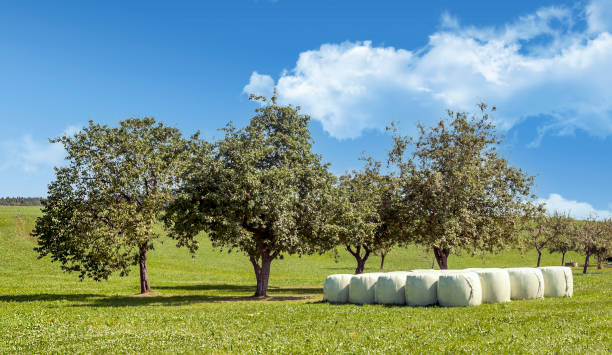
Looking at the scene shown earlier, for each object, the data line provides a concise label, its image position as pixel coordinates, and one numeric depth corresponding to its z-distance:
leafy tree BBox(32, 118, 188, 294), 36.91
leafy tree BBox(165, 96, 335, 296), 33.16
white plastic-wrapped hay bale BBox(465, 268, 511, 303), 24.20
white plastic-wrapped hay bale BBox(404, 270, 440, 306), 24.19
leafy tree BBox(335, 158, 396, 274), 39.12
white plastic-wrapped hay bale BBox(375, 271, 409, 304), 25.27
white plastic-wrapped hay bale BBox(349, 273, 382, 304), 26.50
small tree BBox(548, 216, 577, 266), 82.94
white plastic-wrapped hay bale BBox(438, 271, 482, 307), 23.27
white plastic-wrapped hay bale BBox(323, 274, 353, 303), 27.61
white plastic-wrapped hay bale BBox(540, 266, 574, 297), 26.41
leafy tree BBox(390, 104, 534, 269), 42.75
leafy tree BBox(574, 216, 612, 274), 80.00
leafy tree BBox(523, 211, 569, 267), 78.62
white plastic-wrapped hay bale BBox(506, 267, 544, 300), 25.44
